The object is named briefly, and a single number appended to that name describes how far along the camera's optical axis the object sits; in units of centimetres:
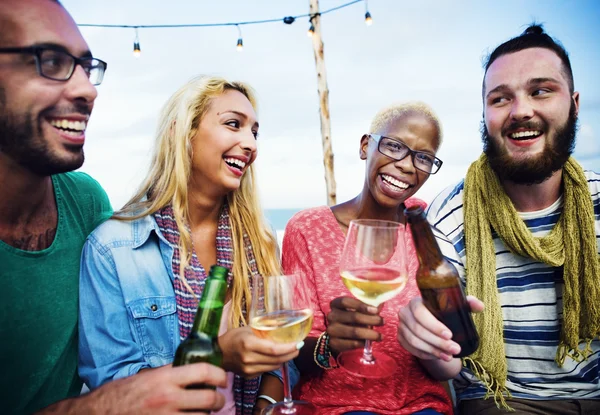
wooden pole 727
